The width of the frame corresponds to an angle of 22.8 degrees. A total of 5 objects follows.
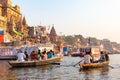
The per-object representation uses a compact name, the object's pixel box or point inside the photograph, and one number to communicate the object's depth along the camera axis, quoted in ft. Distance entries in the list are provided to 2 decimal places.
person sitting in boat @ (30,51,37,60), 128.73
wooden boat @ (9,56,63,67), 116.54
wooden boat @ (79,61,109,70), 107.65
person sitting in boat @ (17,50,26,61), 119.14
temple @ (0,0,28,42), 311.04
